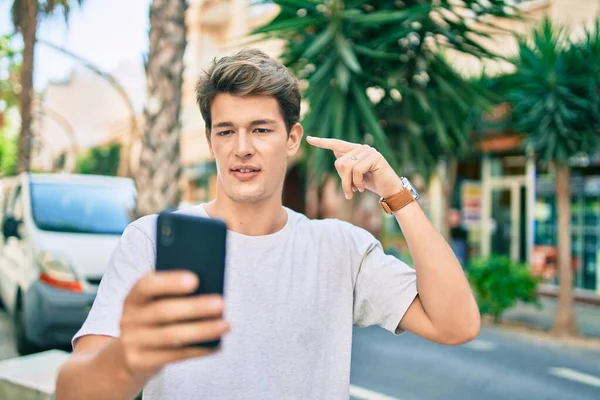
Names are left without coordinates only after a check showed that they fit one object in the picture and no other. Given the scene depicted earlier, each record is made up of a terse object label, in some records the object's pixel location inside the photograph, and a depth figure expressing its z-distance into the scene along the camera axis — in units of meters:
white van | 5.32
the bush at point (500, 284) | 8.88
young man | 1.43
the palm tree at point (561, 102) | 7.80
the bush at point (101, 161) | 31.88
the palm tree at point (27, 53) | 10.77
